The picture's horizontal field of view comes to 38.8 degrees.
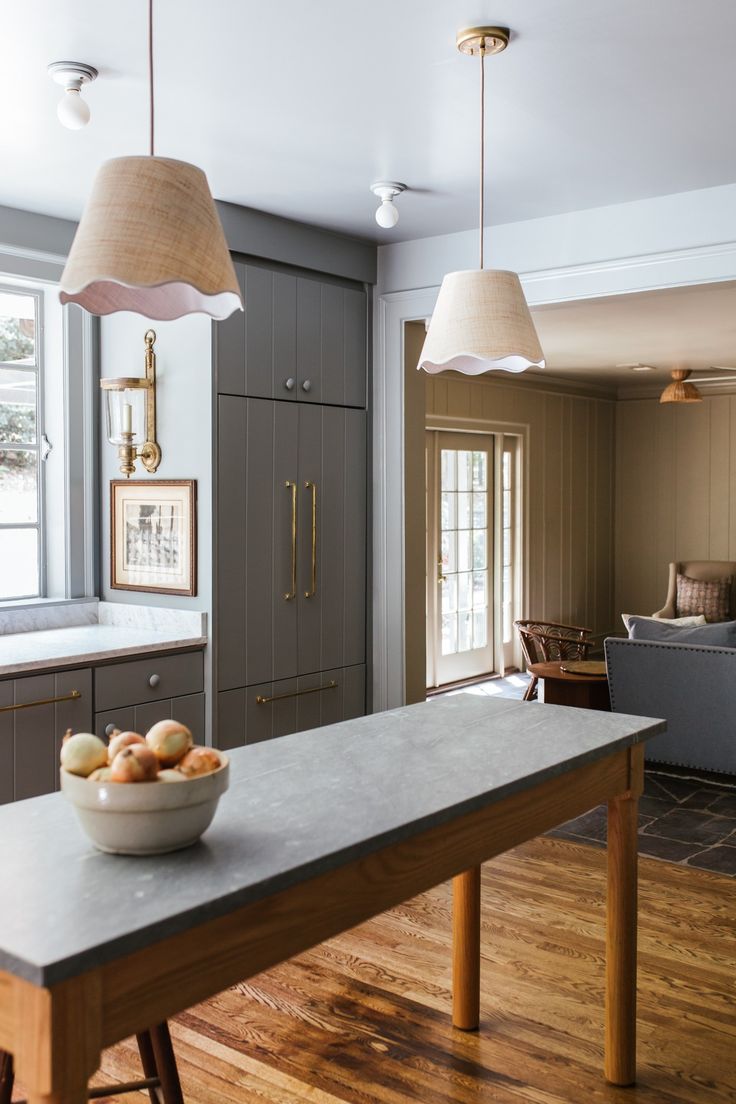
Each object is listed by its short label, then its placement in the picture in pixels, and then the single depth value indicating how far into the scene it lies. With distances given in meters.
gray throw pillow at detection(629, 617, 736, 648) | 5.35
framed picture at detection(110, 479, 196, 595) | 4.30
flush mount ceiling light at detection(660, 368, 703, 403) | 8.77
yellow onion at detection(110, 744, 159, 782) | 1.52
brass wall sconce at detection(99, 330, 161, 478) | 4.34
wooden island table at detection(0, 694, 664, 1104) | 1.30
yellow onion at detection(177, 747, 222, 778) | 1.58
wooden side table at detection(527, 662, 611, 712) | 6.38
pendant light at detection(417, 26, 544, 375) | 2.32
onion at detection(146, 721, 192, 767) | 1.60
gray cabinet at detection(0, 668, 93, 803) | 3.59
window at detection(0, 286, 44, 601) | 4.41
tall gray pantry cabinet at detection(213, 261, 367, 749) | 4.32
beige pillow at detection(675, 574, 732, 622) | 9.47
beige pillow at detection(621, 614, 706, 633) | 7.28
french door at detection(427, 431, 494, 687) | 8.21
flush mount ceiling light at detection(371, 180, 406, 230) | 3.95
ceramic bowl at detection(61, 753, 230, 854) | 1.51
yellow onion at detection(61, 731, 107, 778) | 1.57
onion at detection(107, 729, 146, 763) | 1.62
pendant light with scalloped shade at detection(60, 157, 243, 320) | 1.62
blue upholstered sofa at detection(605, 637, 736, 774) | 5.22
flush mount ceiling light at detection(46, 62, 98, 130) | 2.88
